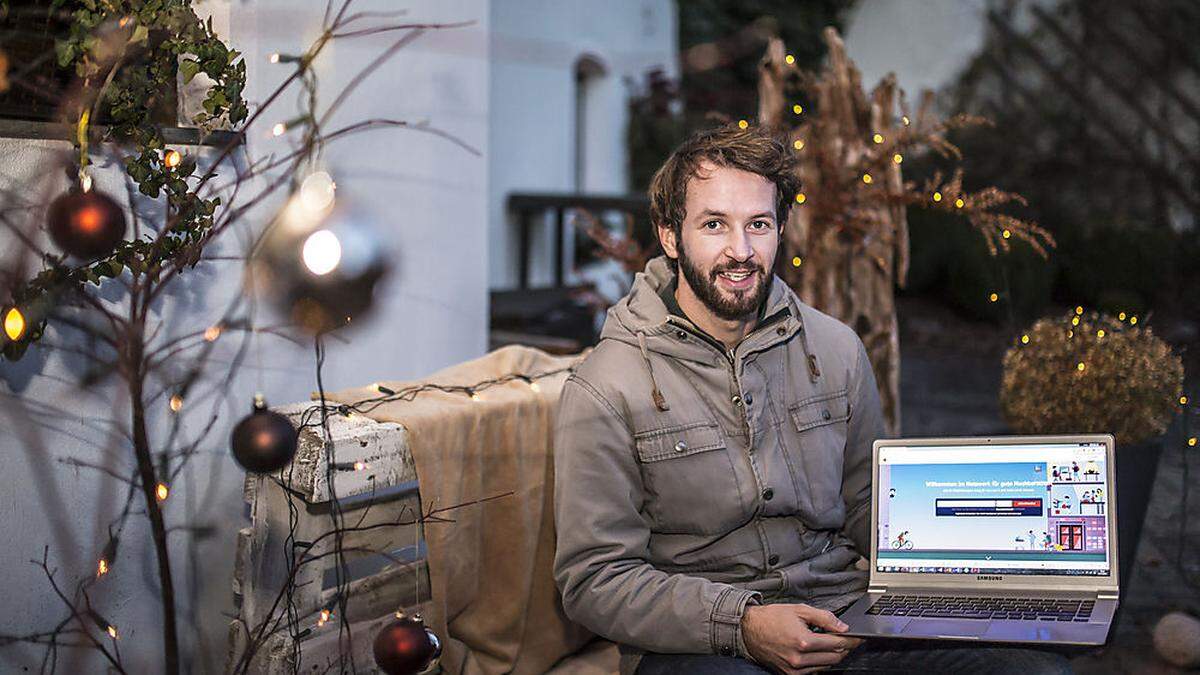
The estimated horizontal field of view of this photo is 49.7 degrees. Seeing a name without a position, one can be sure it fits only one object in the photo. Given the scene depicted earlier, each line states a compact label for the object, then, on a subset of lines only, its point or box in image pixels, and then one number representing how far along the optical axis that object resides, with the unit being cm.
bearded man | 245
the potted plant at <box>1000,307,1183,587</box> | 374
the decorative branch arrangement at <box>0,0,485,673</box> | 179
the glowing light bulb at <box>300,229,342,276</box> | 236
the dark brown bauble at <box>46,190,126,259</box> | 173
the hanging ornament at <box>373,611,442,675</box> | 215
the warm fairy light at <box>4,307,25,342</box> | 194
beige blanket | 281
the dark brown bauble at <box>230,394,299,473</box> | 190
